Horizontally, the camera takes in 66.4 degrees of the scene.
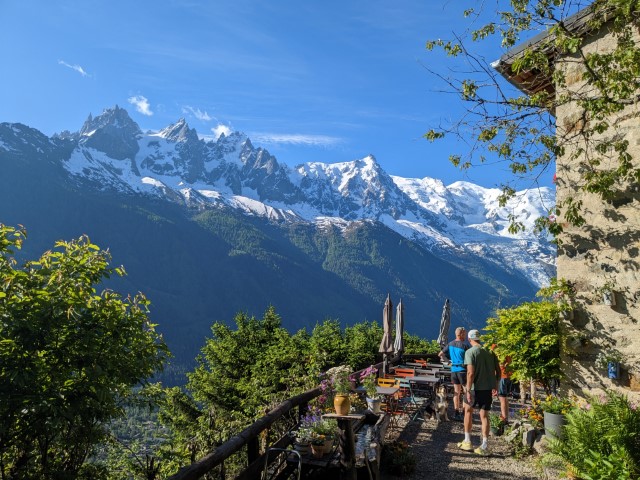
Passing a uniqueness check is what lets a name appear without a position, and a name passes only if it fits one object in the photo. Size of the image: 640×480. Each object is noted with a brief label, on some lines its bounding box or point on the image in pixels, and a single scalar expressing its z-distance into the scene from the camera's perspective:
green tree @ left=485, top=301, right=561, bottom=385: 7.31
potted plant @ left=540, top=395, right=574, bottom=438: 6.54
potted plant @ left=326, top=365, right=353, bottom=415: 6.14
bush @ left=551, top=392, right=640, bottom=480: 4.66
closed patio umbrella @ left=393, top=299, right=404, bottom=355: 14.98
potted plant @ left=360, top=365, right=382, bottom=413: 8.07
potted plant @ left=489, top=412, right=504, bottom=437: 8.50
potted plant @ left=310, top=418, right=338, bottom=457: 5.72
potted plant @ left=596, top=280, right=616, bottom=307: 6.64
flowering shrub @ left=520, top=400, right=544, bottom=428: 7.48
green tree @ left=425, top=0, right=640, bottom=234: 5.10
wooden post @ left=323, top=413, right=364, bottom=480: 5.48
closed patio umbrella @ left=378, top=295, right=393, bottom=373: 13.08
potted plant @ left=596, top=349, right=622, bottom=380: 6.49
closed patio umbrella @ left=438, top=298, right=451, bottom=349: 18.22
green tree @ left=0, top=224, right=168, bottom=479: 4.55
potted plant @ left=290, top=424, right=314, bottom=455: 5.82
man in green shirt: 7.59
